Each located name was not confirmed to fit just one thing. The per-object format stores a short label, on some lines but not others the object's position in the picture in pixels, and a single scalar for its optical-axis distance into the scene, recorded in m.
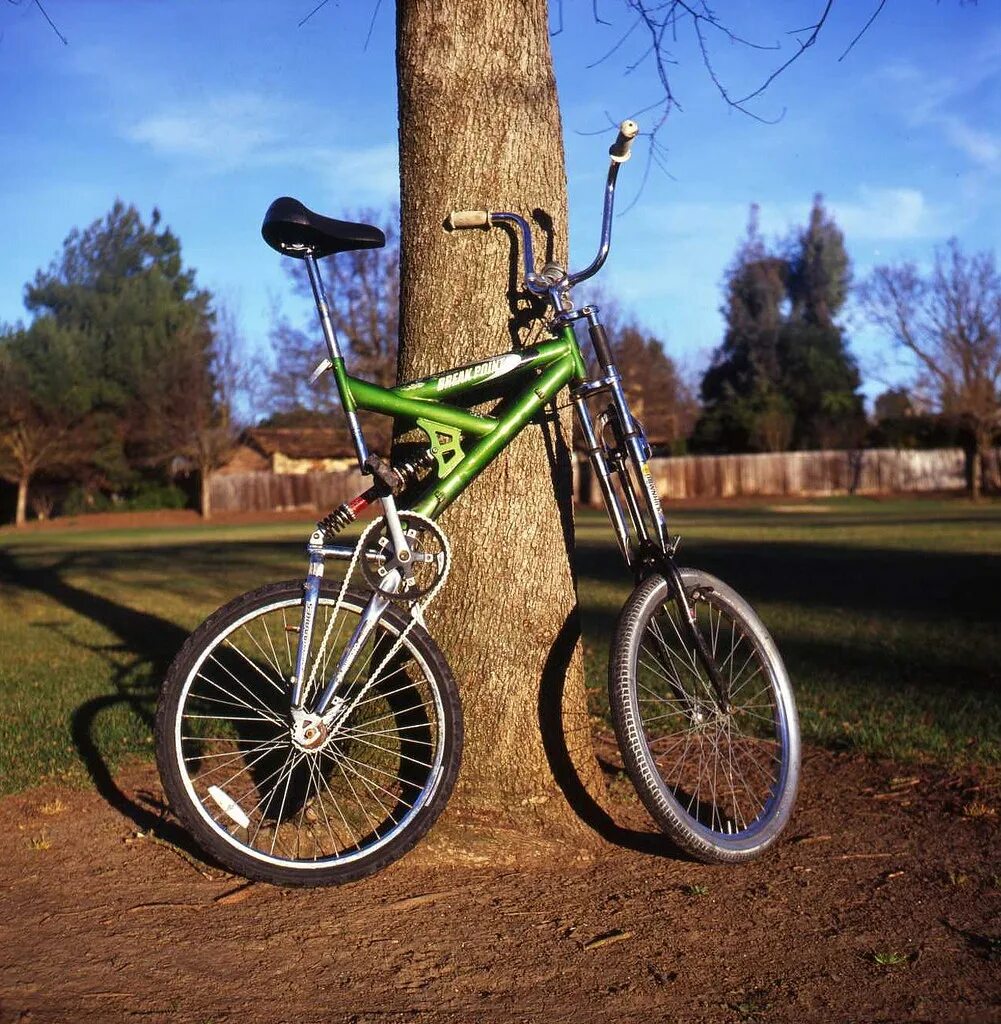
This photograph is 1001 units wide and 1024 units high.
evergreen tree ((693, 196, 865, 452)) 60.28
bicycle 3.29
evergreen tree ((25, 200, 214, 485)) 45.91
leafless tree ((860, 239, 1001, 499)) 46.53
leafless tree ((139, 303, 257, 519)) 51.81
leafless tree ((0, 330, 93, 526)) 47.72
